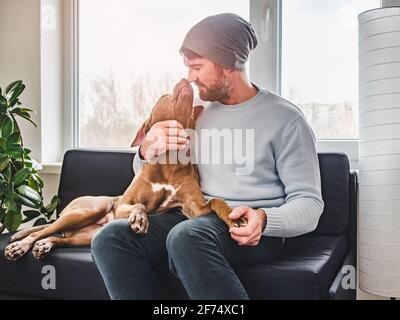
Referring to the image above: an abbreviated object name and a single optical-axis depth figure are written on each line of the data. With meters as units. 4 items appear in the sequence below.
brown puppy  1.39
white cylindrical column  1.34
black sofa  1.15
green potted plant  1.69
